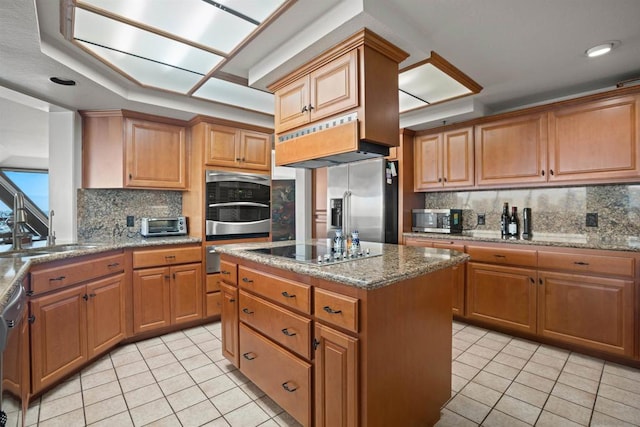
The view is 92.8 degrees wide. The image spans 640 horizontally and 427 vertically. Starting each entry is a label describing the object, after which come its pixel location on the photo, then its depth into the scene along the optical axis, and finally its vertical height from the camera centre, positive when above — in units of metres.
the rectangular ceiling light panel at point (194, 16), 1.69 +1.17
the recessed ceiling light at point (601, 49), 2.20 +1.21
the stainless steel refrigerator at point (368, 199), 3.68 +0.18
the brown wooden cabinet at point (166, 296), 2.88 -0.81
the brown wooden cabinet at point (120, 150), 3.07 +0.67
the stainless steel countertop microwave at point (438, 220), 3.58 -0.09
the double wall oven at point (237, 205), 3.37 +0.11
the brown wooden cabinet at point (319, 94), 1.96 +0.86
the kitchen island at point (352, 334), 1.32 -0.61
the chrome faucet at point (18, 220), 2.33 -0.04
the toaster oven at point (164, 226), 3.26 -0.13
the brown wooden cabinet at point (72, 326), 1.96 -0.83
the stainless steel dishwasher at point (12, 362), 0.96 -0.54
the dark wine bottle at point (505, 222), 3.36 -0.10
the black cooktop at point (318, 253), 1.72 -0.26
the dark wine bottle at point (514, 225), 3.27 -0.13
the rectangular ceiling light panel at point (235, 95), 2.86 +1.22
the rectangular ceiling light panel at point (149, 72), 2.23 +1.19
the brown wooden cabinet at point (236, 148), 3.34 +0.77
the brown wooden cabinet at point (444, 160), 3.53 +0.65
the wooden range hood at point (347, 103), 1.92 +0.76
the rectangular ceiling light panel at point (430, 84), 2.60 +1.21
